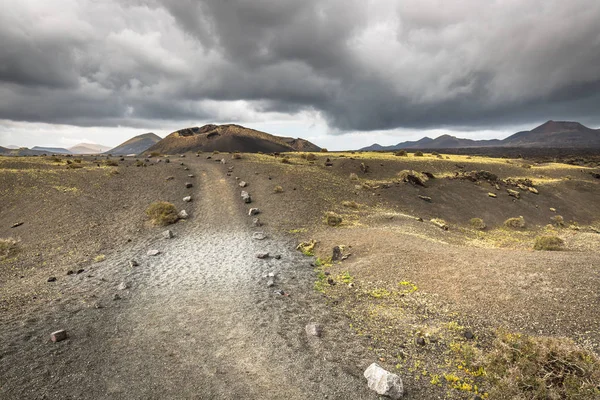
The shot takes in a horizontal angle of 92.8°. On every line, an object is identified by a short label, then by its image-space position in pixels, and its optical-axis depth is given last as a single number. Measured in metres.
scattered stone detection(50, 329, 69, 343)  10.00
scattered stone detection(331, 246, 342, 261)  18.45
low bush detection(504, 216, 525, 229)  32.47
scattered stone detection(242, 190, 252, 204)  29.36
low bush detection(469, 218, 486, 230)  31.41
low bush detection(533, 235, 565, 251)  18.14
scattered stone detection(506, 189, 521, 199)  42.34
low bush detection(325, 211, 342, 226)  24.92
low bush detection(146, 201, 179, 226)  23.84
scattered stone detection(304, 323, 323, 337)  10.84
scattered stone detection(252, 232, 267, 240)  22.02
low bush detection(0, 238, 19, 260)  18.16
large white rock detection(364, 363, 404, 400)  7.85
